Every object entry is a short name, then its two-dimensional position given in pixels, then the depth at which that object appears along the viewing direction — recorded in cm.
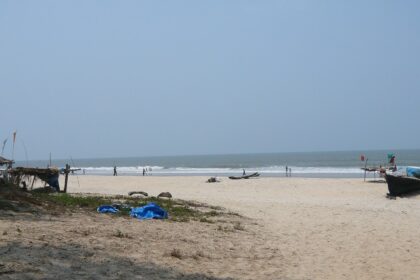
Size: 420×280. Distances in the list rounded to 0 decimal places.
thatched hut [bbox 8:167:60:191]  1905
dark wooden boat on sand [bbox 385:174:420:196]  2244
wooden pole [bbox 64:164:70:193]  2198
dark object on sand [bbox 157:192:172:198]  2033
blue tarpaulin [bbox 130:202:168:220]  1223
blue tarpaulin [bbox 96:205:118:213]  1255
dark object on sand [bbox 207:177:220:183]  3688
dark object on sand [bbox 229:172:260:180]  4095
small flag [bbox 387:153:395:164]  3290
